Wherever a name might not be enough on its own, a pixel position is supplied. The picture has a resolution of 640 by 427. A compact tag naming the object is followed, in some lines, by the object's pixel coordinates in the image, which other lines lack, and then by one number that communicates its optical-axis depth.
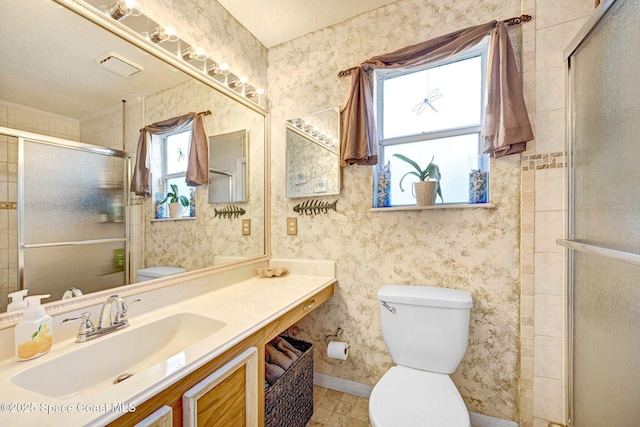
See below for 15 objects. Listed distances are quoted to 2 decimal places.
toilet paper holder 1.72
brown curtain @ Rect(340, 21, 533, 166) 1.22
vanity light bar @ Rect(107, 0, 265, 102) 1.07
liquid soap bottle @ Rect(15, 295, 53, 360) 0.76
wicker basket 1.17
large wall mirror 0.83
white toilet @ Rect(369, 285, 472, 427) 1.03
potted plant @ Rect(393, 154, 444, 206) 1.41
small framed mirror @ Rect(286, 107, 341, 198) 1.72
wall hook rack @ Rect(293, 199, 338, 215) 1.74
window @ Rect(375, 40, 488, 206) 1.47
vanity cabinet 0.68
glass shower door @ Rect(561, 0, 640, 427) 0.81
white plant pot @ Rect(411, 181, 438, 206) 1.41
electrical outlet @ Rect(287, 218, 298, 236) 1.86
